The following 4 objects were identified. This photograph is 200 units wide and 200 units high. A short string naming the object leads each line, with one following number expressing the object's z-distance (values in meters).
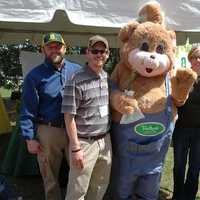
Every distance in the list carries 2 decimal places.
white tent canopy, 2.47
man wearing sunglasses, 2.16
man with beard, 2.35
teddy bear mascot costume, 2.31
